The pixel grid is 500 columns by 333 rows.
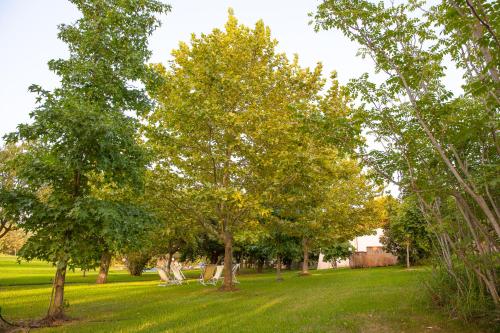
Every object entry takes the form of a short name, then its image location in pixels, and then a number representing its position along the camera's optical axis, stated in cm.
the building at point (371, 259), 3908
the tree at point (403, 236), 2700
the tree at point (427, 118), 625
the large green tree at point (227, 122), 1448
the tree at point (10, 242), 3701
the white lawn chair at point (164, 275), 2042
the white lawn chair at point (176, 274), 2064
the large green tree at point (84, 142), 820
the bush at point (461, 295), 687
